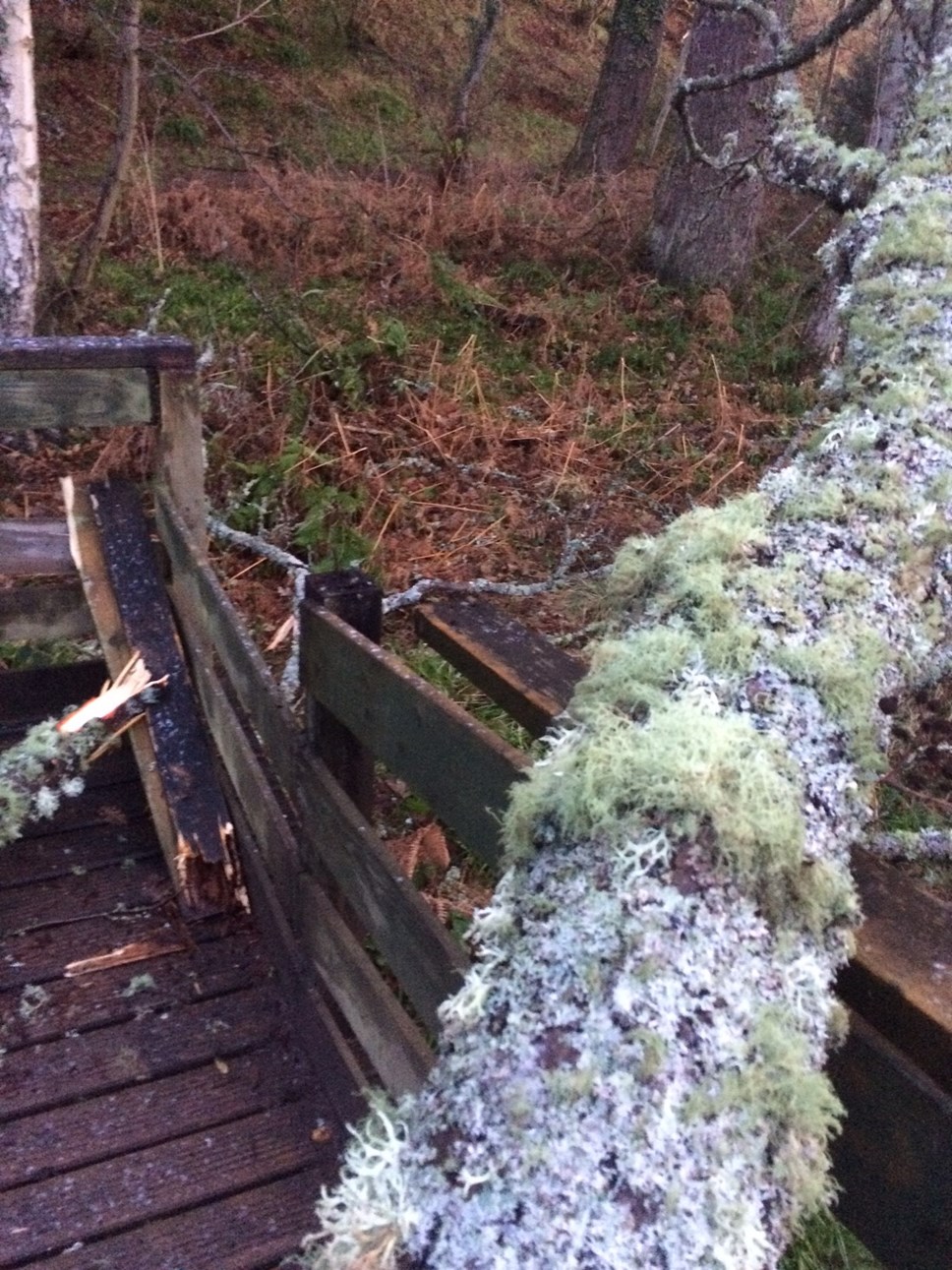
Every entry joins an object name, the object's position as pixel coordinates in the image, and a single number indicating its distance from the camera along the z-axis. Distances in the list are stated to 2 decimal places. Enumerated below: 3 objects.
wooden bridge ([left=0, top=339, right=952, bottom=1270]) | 1.09
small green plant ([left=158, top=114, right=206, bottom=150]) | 11.70
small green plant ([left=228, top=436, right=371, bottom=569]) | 4.88
